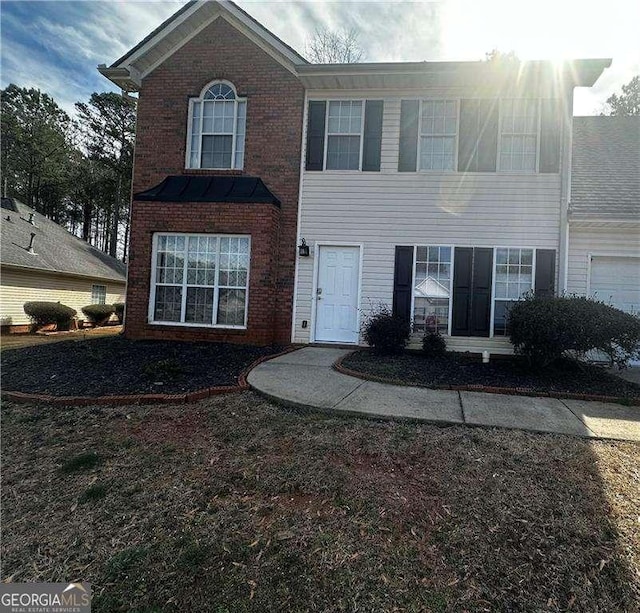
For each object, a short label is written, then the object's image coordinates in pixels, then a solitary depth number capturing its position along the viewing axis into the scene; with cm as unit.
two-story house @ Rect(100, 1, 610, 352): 800
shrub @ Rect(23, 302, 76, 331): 1438
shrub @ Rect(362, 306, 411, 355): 759
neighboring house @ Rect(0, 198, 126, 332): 1405
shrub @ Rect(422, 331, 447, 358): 764
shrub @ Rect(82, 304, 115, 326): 1733
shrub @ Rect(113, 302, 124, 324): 1929
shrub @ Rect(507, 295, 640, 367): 554
